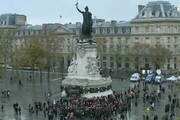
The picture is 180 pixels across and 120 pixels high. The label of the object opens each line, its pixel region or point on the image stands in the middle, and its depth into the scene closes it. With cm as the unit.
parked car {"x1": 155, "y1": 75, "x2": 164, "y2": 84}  7535
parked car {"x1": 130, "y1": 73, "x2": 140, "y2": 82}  7912
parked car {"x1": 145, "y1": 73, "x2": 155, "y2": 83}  7675
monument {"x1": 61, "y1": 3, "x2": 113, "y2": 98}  5538
